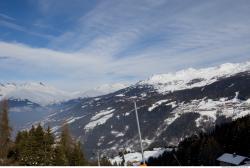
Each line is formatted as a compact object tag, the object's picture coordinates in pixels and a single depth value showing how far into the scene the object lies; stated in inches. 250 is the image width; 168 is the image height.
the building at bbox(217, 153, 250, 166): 2890.1
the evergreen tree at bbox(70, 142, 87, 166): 1808.9
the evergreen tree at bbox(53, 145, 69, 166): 1581.7
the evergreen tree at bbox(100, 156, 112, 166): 2872.2
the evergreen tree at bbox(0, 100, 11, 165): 1399.0
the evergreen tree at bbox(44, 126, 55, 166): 1571.3
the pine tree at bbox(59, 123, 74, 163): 1821.7
